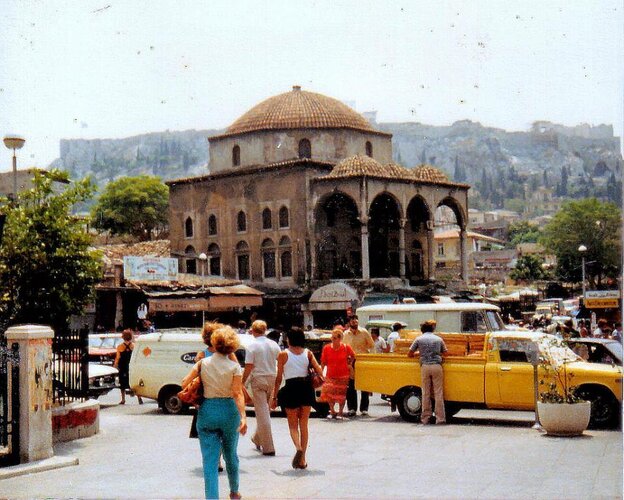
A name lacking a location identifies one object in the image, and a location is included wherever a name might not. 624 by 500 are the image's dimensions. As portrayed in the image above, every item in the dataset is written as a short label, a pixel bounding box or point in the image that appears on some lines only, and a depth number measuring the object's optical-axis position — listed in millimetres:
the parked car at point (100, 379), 16938
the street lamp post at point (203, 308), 40222
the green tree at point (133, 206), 77938
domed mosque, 47219
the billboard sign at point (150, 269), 40969
